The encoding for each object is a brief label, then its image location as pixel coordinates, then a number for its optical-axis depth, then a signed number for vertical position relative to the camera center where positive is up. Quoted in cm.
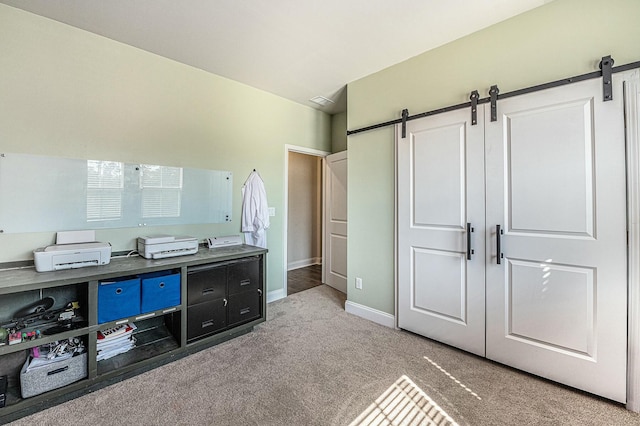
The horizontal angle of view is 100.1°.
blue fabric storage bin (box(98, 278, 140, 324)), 188 -61
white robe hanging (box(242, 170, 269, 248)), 325 +4
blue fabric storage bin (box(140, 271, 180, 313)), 206 -61
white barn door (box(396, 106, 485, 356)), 225 -13
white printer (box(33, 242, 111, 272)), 182 -29
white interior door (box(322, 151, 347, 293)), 396 -11
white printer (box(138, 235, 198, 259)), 226 -28
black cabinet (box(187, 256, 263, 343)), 229 -75
